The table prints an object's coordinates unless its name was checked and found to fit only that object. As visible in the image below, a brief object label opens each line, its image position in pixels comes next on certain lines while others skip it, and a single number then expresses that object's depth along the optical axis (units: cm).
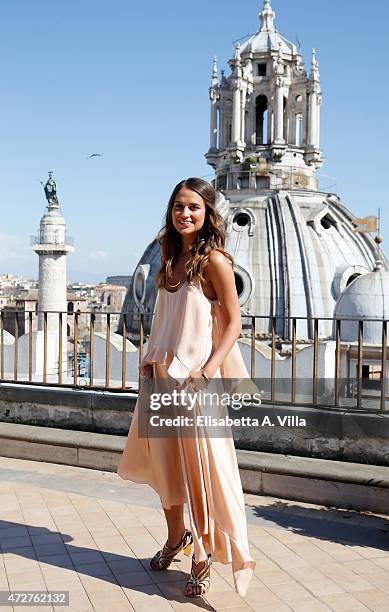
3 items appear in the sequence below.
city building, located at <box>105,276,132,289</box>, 12509
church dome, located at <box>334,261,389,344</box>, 1828
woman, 323
